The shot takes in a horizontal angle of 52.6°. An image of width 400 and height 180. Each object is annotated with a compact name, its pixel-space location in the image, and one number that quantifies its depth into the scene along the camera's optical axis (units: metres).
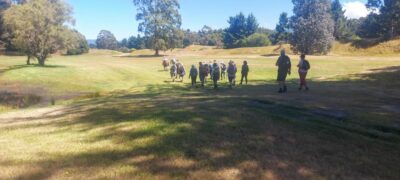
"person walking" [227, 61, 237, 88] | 25.94
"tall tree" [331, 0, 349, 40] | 100.88
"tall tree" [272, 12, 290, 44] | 116.85
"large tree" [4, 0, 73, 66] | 42.69
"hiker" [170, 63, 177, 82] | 36.59
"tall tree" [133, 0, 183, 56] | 84.12
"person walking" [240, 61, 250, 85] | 29.50
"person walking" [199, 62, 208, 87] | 27.43
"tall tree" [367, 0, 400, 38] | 84.62
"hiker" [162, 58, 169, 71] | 47.03
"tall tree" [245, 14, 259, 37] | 126.50
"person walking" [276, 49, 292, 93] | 19.77
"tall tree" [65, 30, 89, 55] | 45.68
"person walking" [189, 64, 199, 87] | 29.42
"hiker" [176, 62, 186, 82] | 36.09
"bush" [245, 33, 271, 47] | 113.69
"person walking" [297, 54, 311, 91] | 21.17
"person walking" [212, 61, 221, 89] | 25.33
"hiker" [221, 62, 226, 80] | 37.62
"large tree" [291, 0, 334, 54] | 75.31
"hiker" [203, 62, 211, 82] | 27.51
